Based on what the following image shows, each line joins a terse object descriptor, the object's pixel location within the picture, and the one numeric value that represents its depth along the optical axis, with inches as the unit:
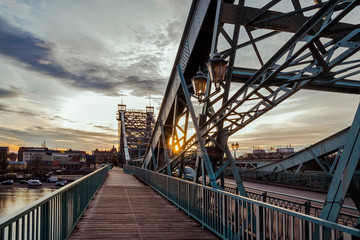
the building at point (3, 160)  5277.1
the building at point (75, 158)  6607.3
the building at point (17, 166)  5815.9
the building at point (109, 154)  7288.4
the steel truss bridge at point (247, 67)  165.6
